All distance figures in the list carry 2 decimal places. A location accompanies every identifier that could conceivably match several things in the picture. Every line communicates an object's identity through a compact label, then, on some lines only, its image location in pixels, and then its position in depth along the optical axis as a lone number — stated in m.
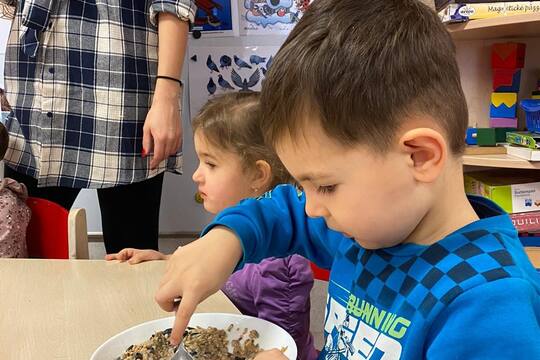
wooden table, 0.76
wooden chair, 1.22
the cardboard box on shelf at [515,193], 1.73
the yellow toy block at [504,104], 1.85
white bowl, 0.68
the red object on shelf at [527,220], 1.72
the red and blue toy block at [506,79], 1.86
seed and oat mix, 0.70
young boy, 0.48
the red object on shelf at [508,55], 1.83
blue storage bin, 1.67
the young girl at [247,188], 0.99
